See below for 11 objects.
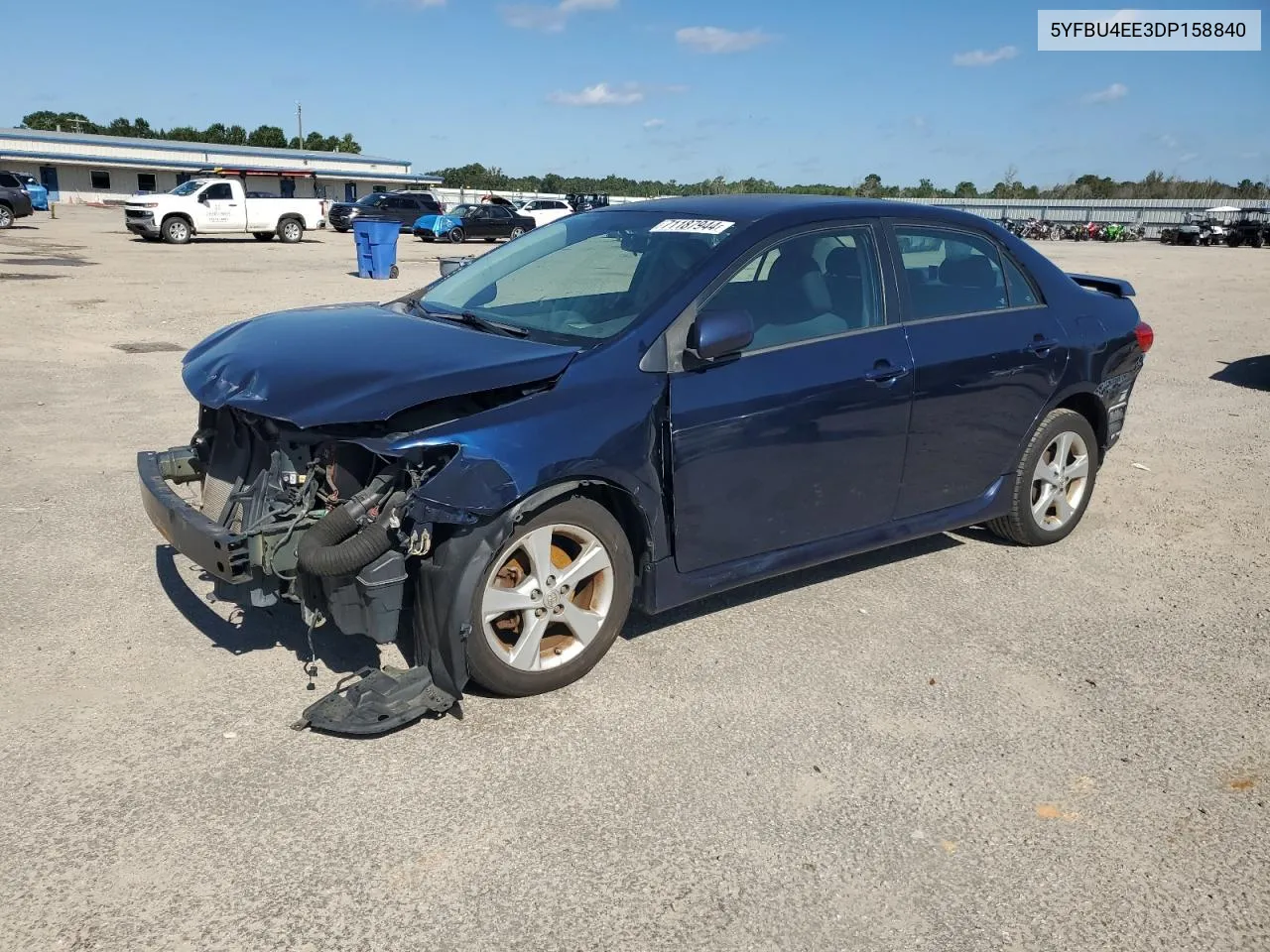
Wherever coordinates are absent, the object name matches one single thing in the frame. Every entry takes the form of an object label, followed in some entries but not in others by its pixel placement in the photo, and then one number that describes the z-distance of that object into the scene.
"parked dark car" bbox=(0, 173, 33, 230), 31.41
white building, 61.50
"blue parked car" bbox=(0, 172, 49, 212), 42.75
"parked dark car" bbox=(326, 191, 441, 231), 39.19
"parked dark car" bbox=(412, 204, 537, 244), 36.84
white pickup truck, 29.55
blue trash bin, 20.72
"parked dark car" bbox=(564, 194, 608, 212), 41.49
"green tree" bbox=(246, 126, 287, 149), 104.25
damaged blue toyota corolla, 3.39
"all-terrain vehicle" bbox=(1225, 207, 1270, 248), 46.25
